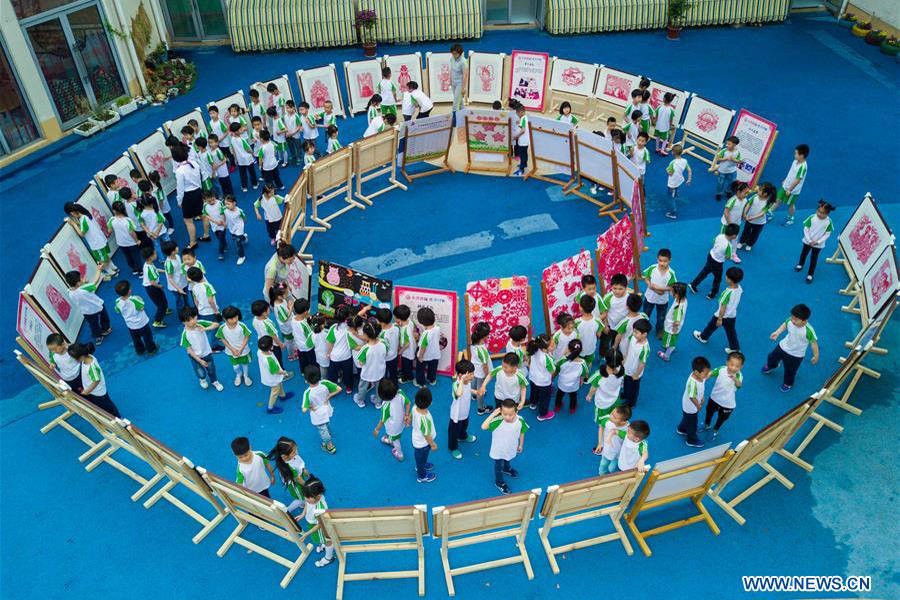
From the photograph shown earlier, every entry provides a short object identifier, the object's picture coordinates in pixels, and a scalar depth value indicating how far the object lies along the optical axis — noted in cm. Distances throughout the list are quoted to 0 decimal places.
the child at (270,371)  878
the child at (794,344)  906
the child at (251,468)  736
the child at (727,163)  1326
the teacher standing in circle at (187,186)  1234
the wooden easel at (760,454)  755
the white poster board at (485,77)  1723
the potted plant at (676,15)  2066
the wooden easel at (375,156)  1370
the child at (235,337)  918
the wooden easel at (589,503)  711
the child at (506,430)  767
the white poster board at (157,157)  1291
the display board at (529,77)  1680
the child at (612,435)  773
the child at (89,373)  890
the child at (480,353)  869
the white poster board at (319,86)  1642
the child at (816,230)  1098
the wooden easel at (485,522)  690
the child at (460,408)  809
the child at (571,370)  876
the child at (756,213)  1149
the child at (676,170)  1266
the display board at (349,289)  982
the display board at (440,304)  951
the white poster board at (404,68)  1712
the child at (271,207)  1200
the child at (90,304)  1012
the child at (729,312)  952
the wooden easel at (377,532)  682
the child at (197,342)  938
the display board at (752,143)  1335
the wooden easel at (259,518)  704
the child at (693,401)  816
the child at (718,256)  1052
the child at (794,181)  1204
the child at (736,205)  1159
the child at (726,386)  823
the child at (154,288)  1055
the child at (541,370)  870
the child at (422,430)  769
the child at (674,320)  941
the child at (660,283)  992
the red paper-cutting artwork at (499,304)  973
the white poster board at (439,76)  1727
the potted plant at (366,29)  1991
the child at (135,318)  989
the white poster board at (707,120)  1462
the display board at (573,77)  1667
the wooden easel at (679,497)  726
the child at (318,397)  820
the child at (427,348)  903
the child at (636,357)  863
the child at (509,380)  826
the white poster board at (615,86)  1595
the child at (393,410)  772
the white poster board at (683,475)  715
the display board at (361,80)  1702
